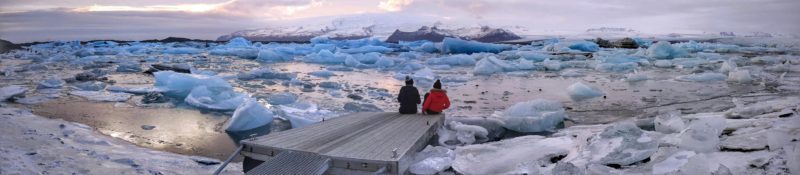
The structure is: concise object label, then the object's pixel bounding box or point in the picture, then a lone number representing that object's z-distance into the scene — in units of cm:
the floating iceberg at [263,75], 1747
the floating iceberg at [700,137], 497
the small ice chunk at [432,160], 551
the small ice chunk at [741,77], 1549
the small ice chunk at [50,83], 1400
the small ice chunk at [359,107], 1009
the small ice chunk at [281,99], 1058
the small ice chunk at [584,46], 4237
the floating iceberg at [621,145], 508
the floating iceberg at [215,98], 1020
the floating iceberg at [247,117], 819
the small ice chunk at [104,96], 1180
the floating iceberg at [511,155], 543
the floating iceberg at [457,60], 2655
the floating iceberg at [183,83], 1126
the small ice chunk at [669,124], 626
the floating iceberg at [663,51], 3092
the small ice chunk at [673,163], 453
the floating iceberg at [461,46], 3615
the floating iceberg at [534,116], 801
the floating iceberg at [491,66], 1977
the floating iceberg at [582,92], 1230
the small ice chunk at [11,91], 1118
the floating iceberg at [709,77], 1612
